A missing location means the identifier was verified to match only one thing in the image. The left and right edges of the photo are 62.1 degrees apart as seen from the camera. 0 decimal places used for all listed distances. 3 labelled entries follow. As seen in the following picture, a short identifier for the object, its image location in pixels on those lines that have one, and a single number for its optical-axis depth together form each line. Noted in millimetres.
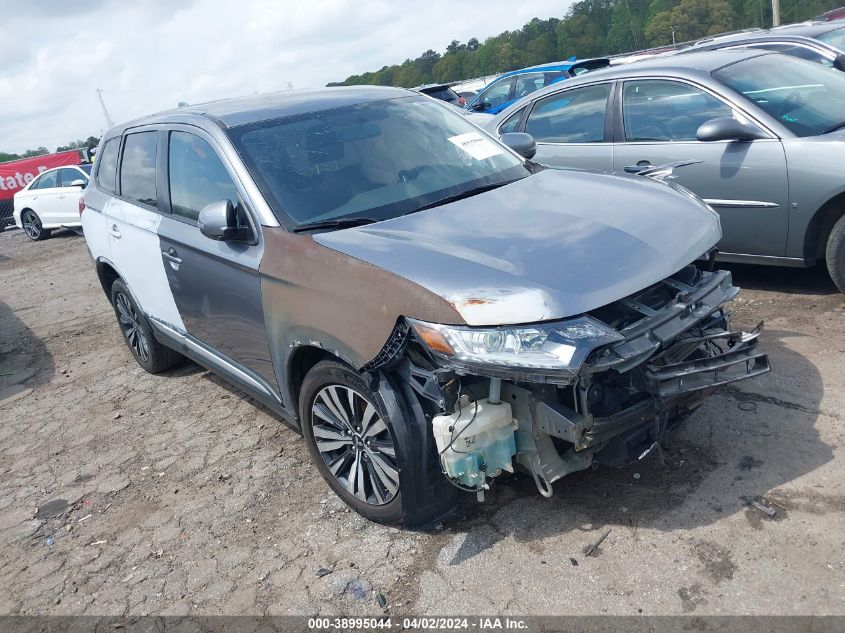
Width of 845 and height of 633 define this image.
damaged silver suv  2594
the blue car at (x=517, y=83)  13766
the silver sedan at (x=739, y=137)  4605
